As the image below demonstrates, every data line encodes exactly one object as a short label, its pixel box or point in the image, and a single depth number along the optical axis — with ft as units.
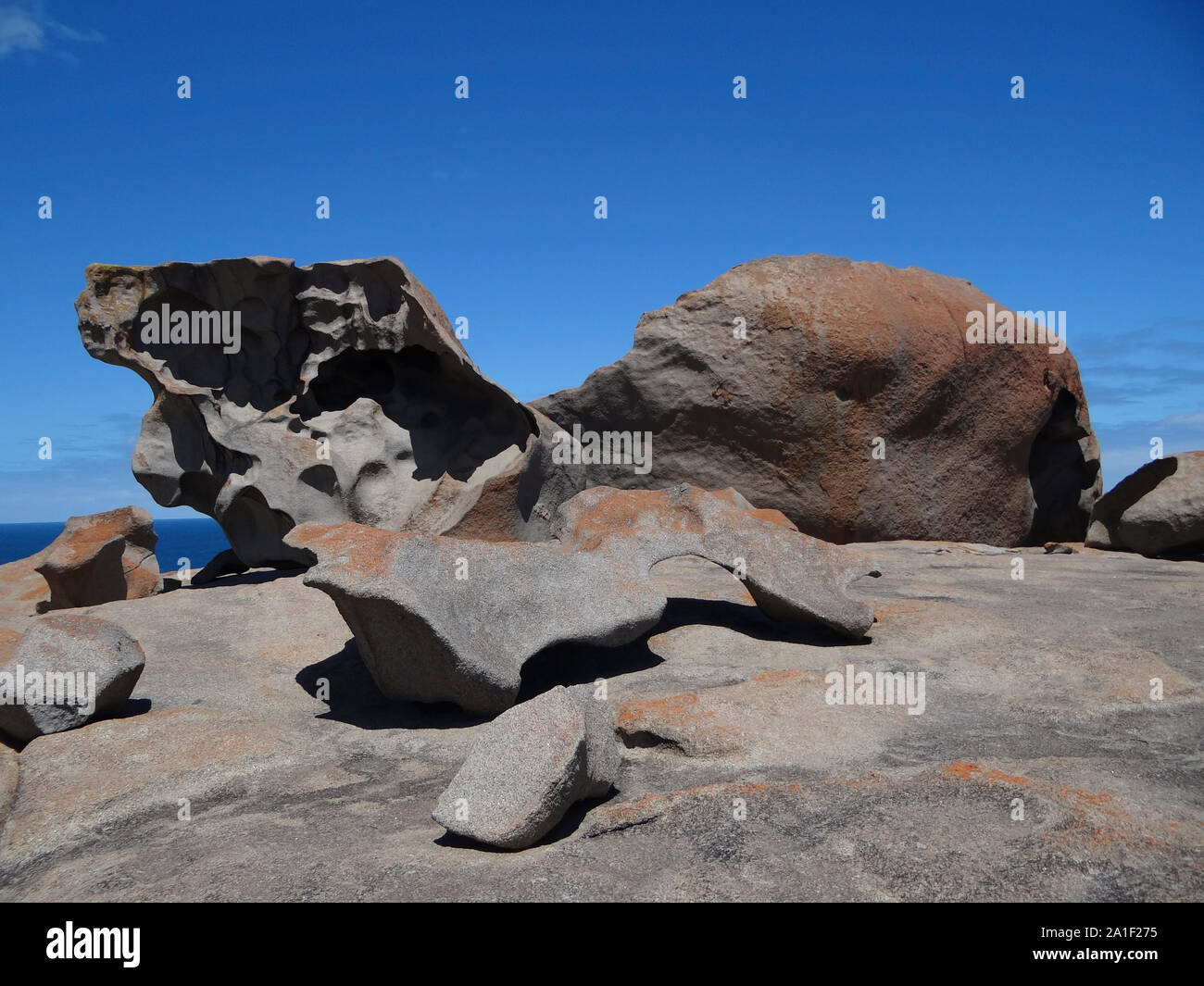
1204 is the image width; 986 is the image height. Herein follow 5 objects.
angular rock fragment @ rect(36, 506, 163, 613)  22.21
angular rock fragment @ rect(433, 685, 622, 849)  9.38
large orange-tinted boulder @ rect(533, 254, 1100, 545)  27.66
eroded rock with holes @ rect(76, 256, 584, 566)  23.85
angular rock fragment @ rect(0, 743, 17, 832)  11.49
